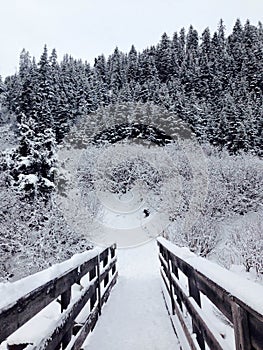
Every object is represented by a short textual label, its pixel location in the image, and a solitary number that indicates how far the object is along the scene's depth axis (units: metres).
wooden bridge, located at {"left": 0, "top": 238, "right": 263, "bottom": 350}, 1.33
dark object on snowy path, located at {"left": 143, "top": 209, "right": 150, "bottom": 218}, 19.71
